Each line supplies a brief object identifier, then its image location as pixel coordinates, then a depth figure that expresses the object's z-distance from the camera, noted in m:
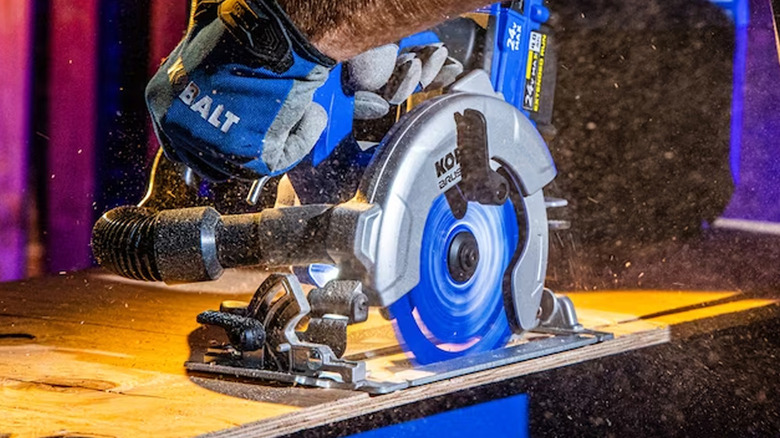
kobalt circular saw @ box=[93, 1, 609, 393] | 3.23
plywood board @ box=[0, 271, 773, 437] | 3.12
